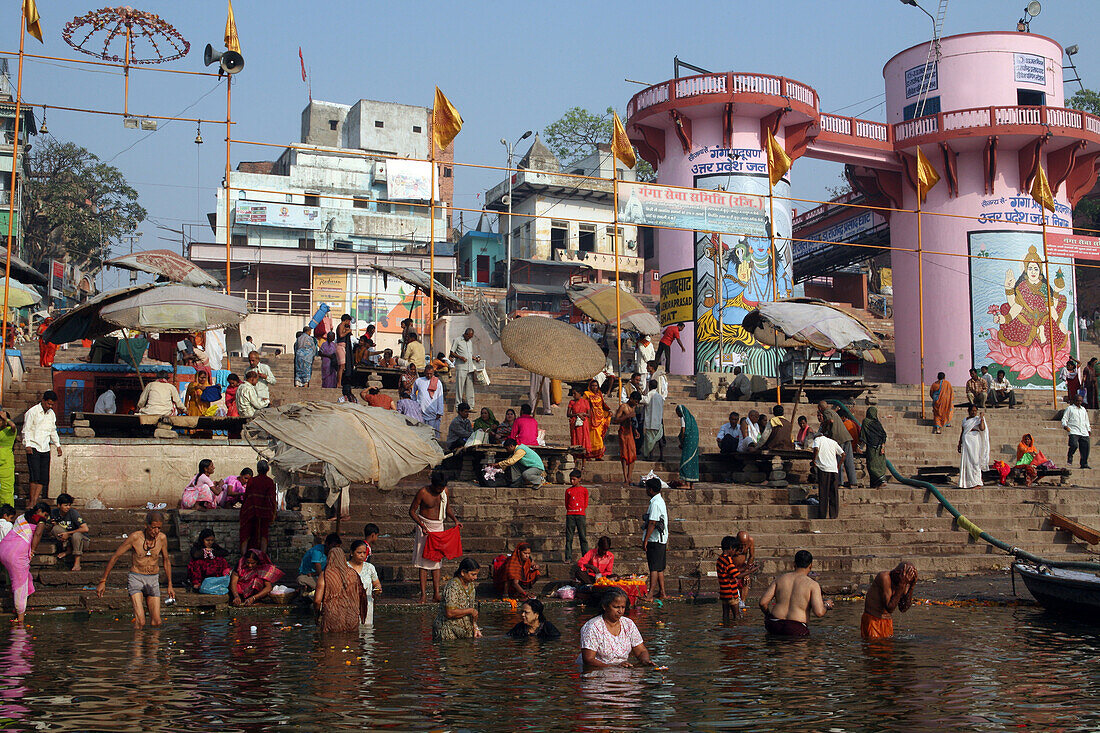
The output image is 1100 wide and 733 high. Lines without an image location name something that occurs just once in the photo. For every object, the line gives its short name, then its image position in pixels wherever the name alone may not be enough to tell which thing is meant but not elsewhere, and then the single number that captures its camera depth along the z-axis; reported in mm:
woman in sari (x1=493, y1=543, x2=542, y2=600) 11336
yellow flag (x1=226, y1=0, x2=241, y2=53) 17594
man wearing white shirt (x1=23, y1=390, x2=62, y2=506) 12172
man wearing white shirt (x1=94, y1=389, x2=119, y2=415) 14891
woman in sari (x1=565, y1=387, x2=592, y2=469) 14844
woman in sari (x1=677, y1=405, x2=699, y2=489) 14609
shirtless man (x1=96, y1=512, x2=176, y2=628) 9602
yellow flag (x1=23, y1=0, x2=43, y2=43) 17000
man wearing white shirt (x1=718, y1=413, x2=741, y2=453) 16250
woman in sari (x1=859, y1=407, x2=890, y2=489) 15617
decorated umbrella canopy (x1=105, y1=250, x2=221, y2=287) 16672
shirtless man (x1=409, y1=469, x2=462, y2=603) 11180
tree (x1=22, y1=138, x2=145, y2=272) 40406
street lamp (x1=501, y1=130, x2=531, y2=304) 40591
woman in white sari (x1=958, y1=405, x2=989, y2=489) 16344
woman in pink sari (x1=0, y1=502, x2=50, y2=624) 9836
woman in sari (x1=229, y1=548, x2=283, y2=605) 10664
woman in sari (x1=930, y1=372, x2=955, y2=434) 19609
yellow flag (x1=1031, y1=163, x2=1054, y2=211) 24062
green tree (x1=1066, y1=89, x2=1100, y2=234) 42125
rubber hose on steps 11281
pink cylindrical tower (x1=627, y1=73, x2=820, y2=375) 27156
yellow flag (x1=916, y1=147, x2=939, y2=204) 22766
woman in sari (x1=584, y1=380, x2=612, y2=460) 15109
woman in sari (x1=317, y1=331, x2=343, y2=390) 17719
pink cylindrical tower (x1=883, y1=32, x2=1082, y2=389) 29281
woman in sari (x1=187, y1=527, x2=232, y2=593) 10961
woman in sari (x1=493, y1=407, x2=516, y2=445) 14695
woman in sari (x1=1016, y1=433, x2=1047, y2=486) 17250
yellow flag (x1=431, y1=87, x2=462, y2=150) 18750
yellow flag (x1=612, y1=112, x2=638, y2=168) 19500
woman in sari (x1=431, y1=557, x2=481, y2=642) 9062
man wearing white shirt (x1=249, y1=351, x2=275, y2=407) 15242
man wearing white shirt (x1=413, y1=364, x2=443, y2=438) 15734
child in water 10625
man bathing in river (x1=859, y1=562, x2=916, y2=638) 8953
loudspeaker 17266
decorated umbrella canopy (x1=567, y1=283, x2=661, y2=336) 22188
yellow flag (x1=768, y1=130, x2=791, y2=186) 21594
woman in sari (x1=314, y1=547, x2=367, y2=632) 9281
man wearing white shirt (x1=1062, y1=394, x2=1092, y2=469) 18625
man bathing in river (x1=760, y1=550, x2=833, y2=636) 9266
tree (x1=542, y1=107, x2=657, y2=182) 50844
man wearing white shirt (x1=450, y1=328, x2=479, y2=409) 16875
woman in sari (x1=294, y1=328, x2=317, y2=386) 18016
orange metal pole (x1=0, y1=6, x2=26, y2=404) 14945
